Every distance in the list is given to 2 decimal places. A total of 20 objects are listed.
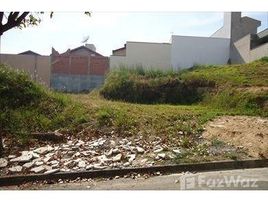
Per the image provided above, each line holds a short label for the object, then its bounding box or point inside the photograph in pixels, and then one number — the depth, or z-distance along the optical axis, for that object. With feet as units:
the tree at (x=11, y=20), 17.51
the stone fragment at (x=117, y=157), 16.21
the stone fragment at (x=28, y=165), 16.11
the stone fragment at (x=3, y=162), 16.33
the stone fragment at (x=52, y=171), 15.21
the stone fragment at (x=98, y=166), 15.56
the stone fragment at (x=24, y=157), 16.70
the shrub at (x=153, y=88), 30.37
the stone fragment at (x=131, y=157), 16.22
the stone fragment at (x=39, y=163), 16.19
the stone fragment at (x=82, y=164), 15.72
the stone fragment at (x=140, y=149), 17.13
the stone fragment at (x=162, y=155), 16.27
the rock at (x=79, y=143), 18.13
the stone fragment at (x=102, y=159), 16.19
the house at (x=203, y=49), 42.63
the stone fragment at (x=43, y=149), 17.52
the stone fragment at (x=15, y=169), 15.83
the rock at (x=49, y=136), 19.22
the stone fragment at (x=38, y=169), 15.53
